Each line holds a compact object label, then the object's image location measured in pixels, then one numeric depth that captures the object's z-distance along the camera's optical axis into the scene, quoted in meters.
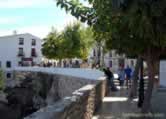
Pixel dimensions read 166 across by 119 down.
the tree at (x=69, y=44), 33.65
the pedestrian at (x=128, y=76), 15.73
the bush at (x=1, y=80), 28.60
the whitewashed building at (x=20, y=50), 45.88
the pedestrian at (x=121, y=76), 16.16
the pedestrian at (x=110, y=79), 15.16
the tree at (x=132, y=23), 4.94
